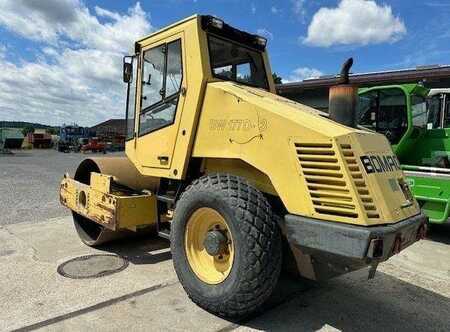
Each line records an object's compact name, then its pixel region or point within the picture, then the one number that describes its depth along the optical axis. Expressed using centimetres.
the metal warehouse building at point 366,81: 1705
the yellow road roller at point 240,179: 313
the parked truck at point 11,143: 3438
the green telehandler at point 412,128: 717
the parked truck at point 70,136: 3469
